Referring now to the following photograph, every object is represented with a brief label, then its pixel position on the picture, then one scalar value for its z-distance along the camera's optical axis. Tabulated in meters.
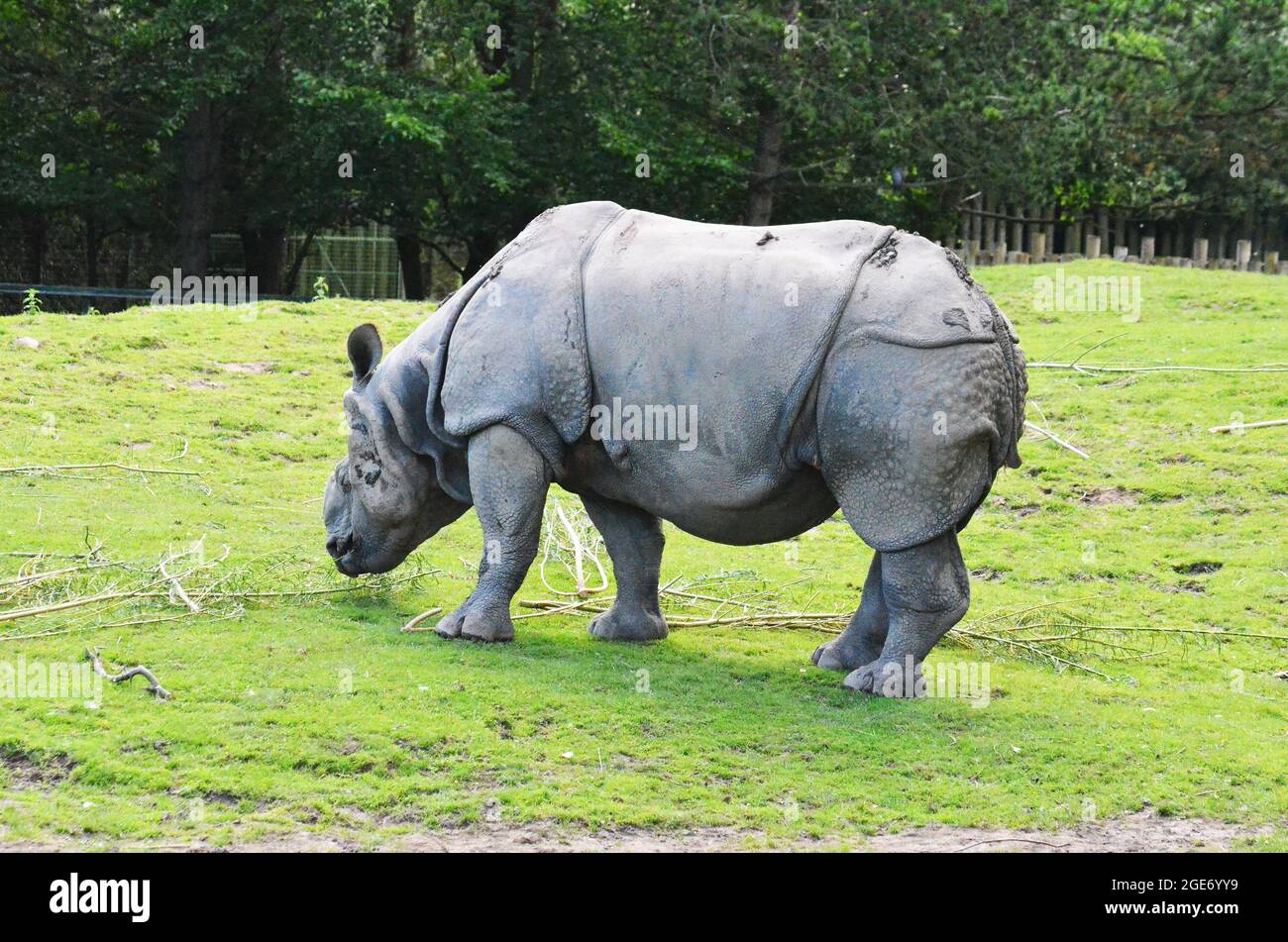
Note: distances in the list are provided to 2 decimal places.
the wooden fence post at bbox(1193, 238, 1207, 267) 26.36
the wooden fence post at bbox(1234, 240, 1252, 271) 25.92
